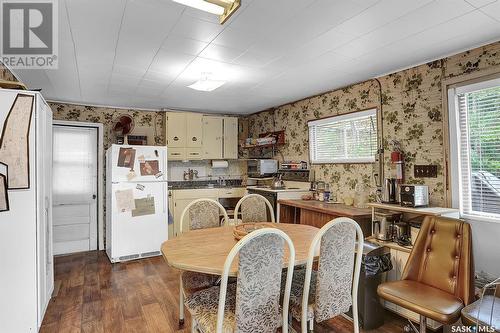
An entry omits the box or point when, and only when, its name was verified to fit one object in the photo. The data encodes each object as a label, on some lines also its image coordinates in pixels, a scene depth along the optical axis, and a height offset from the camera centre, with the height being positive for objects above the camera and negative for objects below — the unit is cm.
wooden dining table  158 -54
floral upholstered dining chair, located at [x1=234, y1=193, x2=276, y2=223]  304 -43
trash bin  228 -102
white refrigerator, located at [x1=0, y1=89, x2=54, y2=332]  197 -30
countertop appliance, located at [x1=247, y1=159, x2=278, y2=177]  484 +6
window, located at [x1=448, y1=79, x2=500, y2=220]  229 +16
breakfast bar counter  296 -53
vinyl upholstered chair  173 -80
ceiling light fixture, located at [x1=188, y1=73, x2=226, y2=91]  291 +95
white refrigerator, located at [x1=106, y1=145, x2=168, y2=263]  389 -42
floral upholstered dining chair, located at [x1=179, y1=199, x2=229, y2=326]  264 -44
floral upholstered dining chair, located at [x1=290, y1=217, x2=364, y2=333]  162 -67
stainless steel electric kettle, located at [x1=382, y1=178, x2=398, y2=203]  280 -24
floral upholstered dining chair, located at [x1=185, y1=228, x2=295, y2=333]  139 -63
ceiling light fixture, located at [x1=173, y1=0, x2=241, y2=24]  154 +96
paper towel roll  540 +14
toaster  249 -26
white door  430 -24
